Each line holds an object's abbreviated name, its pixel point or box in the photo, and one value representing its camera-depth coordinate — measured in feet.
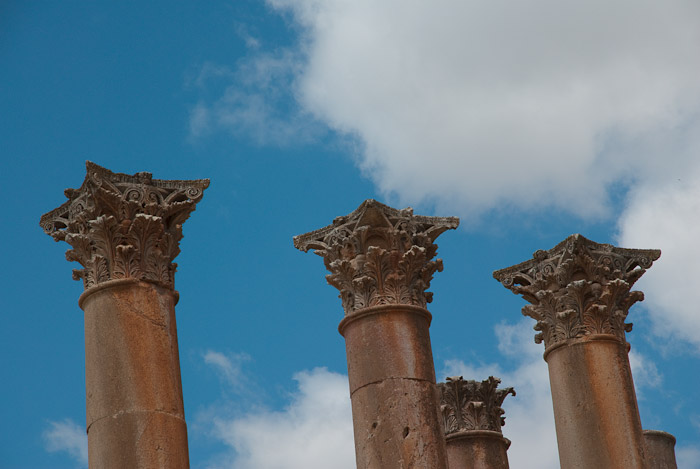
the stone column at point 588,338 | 90.38
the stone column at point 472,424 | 114.62
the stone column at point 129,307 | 69.67
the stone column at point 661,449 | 123.65
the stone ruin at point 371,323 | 71.10
